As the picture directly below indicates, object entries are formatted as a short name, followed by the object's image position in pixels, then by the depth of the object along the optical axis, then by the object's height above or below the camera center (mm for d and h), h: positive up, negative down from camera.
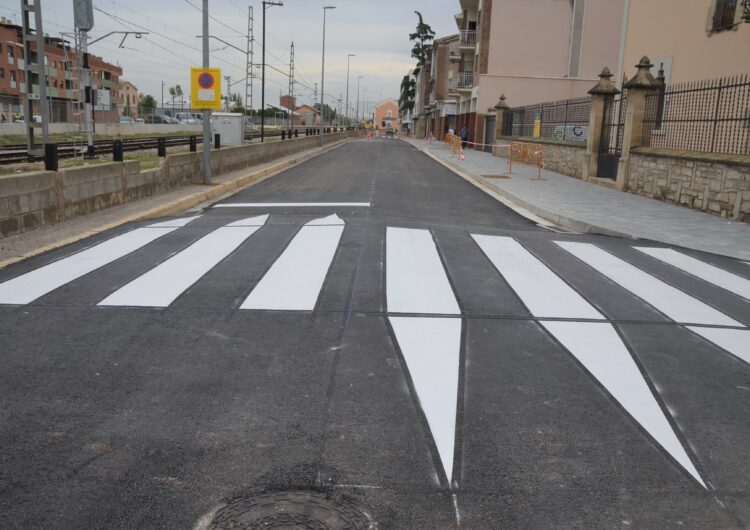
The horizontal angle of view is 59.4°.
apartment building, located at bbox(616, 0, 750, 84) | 19312 +3707
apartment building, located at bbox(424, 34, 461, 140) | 69438 +6645
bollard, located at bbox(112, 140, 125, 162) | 12250 -413
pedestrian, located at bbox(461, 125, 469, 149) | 51094 +585
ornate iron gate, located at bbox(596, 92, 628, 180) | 20516 +171
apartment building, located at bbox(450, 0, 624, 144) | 46062 +6755
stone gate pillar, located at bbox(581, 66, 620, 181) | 21094 +852
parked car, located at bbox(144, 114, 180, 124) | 68688 +1226
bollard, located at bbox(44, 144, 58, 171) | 10109 -499
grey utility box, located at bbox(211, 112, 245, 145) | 31375 +312
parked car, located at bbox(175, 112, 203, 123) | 100125 +2348
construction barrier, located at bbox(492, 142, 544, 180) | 28375 -361
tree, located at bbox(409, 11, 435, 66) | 105062 +16393
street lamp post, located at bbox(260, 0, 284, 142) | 43016 +6872
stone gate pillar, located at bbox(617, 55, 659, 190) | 17469 +1129
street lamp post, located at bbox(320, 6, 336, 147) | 46969 +4812
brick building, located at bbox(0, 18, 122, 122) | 63284 +7247
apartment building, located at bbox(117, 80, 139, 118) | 133938 +7880
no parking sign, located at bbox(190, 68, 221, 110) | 16891 +1152
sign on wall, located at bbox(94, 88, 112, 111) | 27500 +1252
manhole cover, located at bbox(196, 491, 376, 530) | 2936 -1706
